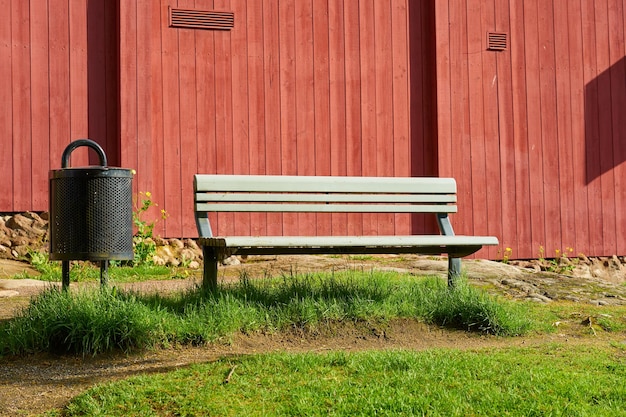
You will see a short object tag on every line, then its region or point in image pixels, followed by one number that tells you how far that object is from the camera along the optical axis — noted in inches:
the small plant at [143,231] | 340.8
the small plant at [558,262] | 407.5
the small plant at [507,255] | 399.5
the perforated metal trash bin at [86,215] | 208.7
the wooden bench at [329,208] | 213.5
